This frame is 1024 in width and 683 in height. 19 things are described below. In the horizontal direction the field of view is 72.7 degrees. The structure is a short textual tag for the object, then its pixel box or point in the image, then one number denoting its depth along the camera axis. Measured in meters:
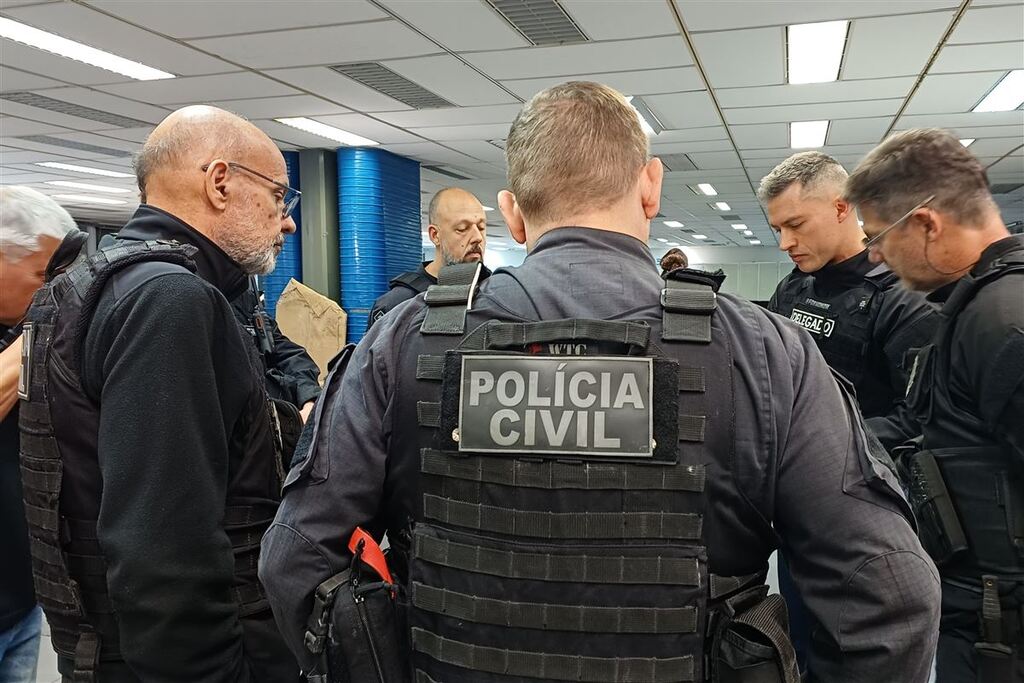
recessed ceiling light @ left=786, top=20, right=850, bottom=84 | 3.77
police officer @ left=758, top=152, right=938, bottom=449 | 2.07
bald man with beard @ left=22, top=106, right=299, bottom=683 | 1.07
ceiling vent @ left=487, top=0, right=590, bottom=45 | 3.41
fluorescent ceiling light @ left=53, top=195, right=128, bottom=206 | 10.02
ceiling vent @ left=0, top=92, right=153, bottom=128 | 5.01
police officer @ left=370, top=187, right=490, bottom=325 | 3.26
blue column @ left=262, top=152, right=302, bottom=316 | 6.70
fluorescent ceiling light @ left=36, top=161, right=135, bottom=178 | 7.63
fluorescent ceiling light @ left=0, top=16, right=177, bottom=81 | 3.67
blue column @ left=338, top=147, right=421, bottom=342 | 6.67
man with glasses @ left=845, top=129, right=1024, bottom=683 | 1.37
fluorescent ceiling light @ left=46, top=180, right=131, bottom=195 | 8.85
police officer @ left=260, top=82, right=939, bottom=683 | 0.86
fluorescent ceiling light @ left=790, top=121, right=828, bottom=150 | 6.13
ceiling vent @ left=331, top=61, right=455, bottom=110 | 4.41
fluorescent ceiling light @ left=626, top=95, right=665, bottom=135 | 5.25
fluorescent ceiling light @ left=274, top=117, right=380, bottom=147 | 5.73
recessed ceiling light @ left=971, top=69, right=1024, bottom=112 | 4.69
